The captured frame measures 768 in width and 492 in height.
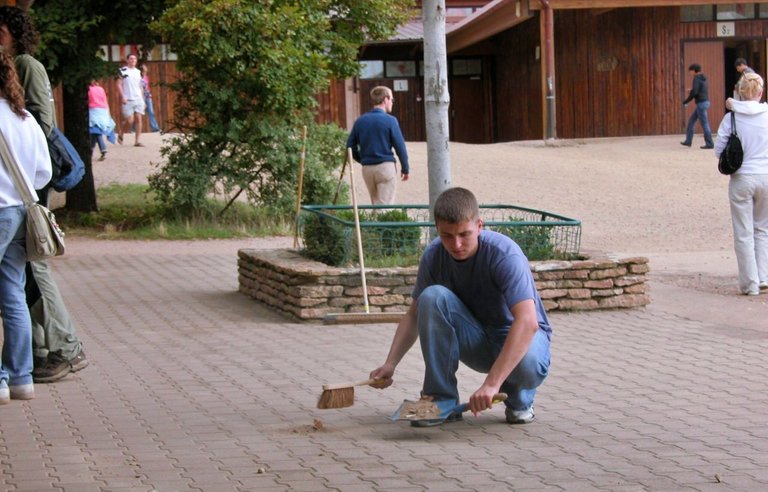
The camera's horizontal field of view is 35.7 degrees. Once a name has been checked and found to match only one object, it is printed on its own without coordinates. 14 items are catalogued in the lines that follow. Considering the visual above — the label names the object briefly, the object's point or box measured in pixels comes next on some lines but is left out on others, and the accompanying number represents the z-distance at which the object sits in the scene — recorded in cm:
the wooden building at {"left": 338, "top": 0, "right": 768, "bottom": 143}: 2698
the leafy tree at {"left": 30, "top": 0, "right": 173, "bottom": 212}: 1449
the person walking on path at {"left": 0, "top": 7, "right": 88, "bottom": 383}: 665
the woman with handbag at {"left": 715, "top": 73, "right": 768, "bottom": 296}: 1012
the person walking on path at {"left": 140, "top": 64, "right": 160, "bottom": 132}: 2591
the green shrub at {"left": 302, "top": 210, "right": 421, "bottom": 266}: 948
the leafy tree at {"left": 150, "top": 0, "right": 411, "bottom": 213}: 1434
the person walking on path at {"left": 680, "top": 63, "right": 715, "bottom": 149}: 2365
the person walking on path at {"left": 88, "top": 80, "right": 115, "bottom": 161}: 2150
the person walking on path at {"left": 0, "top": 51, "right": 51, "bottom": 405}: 624
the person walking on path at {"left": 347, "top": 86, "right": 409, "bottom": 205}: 1292
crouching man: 517
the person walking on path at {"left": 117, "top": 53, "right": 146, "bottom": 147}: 2356
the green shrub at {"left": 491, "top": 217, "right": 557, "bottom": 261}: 963
